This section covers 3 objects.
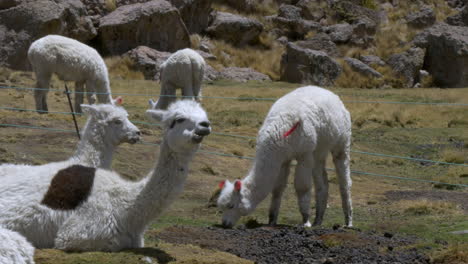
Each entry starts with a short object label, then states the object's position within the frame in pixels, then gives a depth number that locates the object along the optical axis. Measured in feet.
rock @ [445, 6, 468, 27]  125.88
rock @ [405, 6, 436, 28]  135.33
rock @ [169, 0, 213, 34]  113.91
